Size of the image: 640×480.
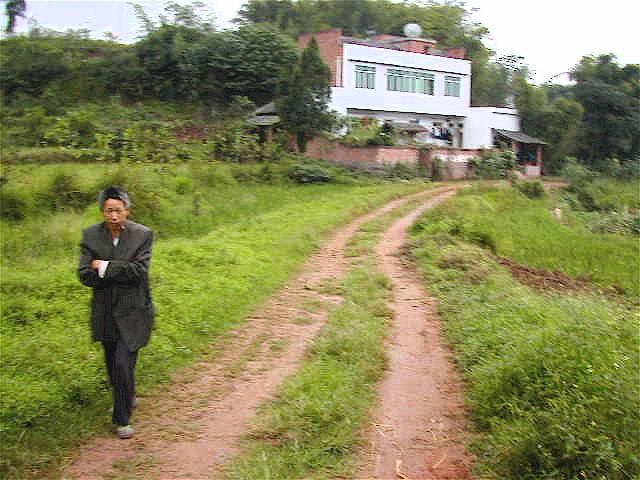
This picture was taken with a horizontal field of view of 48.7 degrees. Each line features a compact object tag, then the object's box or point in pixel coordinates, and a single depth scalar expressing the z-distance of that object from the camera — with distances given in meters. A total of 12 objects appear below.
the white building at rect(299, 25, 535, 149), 34.91
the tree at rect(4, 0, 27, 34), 18.00
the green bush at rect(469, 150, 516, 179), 31.75
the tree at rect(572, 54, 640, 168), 33.06
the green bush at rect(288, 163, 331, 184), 24.38
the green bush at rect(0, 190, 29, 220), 15.38
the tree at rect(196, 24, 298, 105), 35.28
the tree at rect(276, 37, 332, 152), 27.62
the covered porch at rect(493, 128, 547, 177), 38.31
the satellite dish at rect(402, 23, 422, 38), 40.62
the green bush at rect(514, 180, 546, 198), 27.23
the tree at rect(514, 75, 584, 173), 38.00
